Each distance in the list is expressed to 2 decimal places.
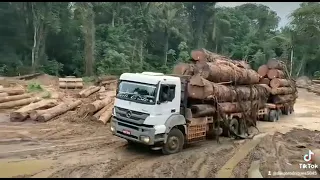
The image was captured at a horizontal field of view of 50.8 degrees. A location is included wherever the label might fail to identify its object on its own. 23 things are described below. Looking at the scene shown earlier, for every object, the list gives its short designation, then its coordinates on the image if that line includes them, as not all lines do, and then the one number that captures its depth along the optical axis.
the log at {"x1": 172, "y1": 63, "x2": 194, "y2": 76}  13.71
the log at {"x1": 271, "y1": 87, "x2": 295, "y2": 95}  19.91
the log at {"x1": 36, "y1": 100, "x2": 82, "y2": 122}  15.57
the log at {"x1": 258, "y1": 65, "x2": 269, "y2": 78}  20.80
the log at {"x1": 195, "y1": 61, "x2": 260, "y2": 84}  13.67
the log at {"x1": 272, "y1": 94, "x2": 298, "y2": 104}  20.30
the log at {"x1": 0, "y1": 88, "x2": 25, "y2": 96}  19.39
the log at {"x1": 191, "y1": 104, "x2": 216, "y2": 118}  12.39
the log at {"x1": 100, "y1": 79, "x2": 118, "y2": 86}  27.00
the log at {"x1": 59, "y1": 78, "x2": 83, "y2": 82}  24.64
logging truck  10.66
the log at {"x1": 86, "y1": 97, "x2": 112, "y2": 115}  16.34
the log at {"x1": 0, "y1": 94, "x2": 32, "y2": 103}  18.16
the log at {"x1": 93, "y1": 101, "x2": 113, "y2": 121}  15.91
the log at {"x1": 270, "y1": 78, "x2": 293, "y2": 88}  20.16
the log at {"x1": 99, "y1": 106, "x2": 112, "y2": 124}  15.49
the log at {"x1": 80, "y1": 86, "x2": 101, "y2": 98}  21.14
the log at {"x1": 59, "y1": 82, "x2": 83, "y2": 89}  24.33
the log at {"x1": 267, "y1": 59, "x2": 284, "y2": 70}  20.69
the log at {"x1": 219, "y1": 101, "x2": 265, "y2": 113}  13.82
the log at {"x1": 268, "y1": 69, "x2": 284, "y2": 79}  20.36
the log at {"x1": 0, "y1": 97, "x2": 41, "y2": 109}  17.78
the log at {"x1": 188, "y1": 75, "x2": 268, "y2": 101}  12.63
